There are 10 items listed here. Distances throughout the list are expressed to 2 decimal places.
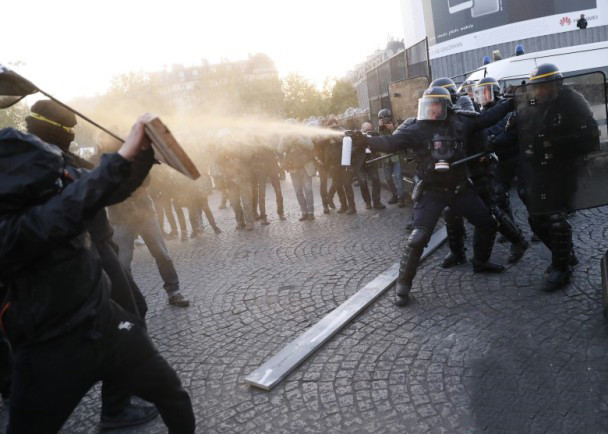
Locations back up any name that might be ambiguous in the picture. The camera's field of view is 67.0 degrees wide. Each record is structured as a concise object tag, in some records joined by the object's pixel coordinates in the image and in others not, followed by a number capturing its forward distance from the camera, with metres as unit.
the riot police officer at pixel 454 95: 5.40
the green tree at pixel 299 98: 32.53
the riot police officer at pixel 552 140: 3.52
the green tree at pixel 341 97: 36.09
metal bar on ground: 3.34
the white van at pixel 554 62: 9.34
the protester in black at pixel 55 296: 1.64
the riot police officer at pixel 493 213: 5.01
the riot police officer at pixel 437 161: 4.43
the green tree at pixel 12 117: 17.08
